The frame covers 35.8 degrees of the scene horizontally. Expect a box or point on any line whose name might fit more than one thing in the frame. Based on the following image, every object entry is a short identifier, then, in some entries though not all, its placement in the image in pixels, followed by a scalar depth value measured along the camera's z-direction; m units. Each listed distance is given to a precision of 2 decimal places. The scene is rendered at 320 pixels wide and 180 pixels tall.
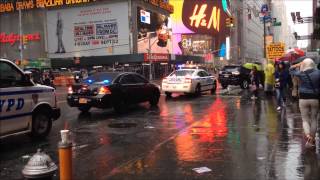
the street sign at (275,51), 32.92
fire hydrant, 6.51
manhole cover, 13.18
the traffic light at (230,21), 49.79
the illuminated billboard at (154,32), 66.31
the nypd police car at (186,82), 24.77
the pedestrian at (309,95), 9.14
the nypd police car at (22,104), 9.89
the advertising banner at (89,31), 64.88
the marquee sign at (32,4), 68.06
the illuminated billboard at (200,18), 106.81
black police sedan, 16.39
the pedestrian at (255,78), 27.56
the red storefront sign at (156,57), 63.84
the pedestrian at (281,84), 17.27
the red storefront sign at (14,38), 72.62
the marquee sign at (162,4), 70.13
